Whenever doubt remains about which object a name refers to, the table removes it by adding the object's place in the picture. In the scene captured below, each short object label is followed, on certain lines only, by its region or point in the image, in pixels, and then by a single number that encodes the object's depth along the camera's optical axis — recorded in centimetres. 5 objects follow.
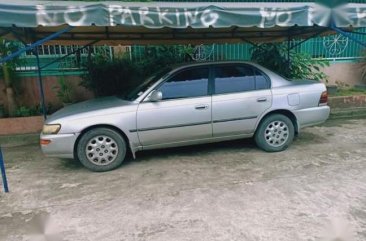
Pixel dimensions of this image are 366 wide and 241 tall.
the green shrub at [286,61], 777
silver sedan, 439
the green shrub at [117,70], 748
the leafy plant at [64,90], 746
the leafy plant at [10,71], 694
